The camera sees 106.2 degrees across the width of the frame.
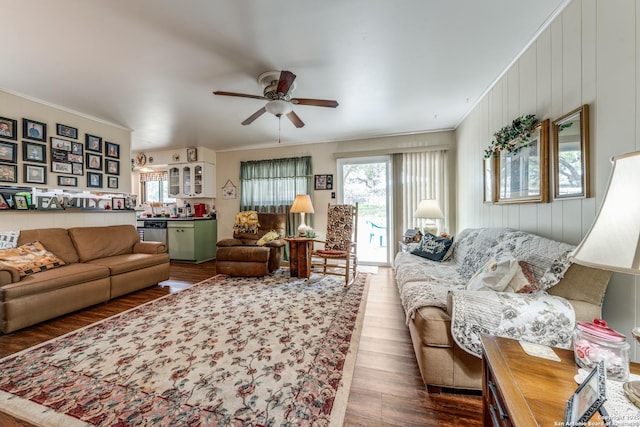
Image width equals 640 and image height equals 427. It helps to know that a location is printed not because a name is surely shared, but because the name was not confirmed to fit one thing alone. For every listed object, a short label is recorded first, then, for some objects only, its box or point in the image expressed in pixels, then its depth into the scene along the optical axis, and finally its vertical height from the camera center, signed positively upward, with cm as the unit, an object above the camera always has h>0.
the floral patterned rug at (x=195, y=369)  128 -106
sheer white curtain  411 +47
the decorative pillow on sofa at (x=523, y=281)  139 -42
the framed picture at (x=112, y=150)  368 +97
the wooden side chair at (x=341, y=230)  372 -31
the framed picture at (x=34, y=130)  284 +100
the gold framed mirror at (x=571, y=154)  146 +36
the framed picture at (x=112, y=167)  368 +71
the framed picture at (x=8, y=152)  267 +69
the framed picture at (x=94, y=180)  346 +48
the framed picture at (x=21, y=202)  275 +12
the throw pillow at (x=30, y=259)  231 -47
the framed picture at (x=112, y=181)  370 +47
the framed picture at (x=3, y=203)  263 +11
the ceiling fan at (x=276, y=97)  229 +111
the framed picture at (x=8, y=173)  267 +45
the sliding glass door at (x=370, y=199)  452 +22
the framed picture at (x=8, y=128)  267 +95
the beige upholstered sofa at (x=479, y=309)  130 -57
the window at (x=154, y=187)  591 +63
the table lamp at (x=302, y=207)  374 +6
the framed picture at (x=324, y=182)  474 +57
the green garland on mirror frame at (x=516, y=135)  193 +66
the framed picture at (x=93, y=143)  344 +101
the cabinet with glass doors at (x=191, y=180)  522 +70
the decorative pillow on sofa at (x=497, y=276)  146 -42
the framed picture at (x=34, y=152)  284 +73
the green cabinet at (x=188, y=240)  485 -59
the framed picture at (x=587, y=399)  52 -44
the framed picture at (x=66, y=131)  312 +108
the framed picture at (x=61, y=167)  309 +59
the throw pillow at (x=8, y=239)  250 -28
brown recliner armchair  363 -72
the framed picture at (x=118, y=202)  381 +16
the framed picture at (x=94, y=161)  347 +74
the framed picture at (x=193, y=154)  518 +124
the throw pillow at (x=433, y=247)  285 -46
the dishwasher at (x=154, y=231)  504 -41
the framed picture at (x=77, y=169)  328 +60
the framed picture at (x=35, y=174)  287 +47
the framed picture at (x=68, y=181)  316 +42
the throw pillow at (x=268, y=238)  392 -45
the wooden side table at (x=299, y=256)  358 -69
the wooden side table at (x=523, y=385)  62 -53
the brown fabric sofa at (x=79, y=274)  213 -66
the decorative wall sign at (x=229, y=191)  541 +46
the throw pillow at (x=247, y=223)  434 -22
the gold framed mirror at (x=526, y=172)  181 +33
